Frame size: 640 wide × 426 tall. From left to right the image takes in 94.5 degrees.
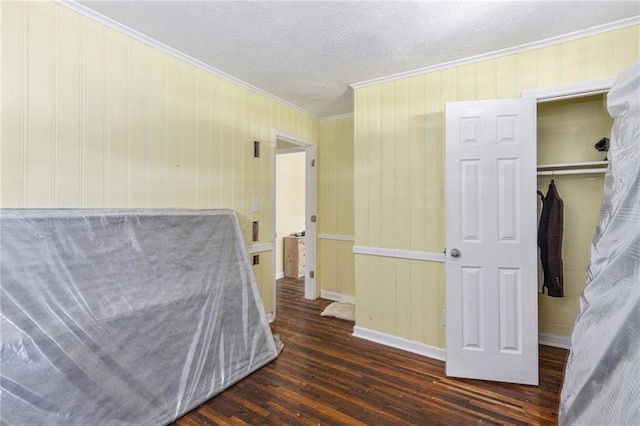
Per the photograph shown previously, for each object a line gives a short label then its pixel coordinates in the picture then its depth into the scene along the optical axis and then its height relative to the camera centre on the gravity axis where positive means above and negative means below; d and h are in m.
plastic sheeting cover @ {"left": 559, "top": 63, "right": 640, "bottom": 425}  1.17 -0.41
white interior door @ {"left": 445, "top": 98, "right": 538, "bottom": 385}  2.16 -0.22
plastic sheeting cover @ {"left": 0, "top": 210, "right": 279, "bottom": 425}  1.47 -0.63
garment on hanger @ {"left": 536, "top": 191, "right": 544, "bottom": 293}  2.57 -0.56
